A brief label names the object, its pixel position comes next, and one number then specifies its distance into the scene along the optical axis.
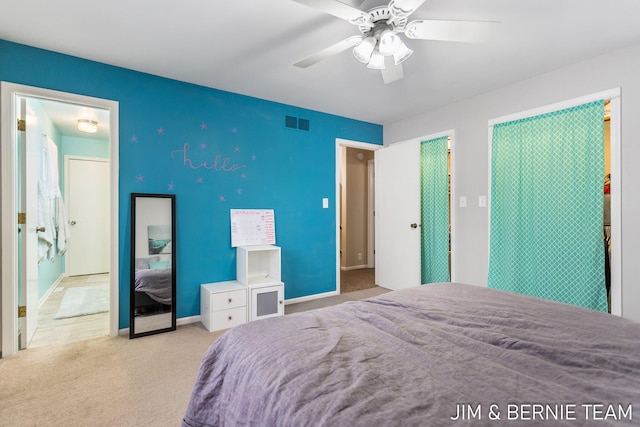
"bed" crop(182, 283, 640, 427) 0.75
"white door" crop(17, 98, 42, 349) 2.49
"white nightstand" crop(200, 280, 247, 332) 2.88
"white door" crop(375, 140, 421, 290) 3.99
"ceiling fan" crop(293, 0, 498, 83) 1.58
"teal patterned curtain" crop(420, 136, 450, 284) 3.79
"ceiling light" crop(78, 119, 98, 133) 4.20
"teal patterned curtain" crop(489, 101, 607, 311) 2.59
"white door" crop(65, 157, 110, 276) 5.16
